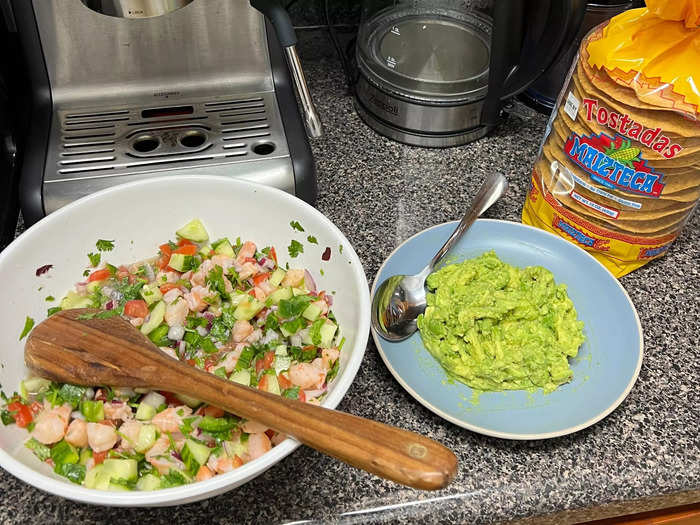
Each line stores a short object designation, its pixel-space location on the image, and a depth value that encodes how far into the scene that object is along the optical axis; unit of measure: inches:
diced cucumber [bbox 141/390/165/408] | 22.1
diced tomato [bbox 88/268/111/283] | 26.2
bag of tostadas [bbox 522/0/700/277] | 24.0
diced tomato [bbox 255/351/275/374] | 23.8
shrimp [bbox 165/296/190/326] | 24.6
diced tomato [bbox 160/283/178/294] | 25.7
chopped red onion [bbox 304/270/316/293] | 26.2
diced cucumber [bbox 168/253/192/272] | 26.6
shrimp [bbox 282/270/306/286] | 26.1
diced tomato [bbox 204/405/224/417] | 21.6
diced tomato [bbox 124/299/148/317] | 24.8
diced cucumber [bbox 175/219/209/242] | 27.3
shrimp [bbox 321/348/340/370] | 22.8
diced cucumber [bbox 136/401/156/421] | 21.7
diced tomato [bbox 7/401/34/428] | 20.5
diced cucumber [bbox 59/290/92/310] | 25.2
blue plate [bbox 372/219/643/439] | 23.7
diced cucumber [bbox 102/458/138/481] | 19.9
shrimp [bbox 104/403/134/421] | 21.6
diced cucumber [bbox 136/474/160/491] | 19.8
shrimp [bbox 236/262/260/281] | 26.4
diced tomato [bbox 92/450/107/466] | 20.6
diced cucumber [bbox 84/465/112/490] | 19.5
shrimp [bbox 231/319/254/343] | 24.6
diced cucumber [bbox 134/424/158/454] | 20.8
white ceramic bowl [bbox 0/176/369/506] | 22.0
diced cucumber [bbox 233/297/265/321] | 25.0
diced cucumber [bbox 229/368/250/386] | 22.9
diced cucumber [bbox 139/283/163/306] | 25.2
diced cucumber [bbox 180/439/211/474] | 20.5
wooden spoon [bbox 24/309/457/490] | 16.9
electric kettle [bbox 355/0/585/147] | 31.6
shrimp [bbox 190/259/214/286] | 26.1
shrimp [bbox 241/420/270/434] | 20.9
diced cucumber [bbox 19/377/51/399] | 22.4
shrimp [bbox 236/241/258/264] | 27.1
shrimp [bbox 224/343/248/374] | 23.6
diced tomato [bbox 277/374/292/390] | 22.8
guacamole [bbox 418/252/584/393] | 25.0
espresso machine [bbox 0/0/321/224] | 29.0
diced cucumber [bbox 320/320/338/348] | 23.9
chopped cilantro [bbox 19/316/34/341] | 23.3
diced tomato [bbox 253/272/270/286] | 26.5
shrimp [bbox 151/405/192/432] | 21.3
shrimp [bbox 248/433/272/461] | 20.6
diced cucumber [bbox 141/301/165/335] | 24.5
